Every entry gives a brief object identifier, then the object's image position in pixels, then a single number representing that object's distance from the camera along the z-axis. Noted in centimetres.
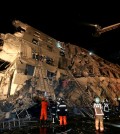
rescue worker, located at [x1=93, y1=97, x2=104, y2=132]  1079
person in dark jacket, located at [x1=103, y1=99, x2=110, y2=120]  1524
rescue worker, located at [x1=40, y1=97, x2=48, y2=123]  1390
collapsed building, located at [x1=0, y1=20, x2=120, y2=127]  1511
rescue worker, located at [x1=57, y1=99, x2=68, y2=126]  1227
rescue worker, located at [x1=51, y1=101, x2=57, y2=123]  1375
